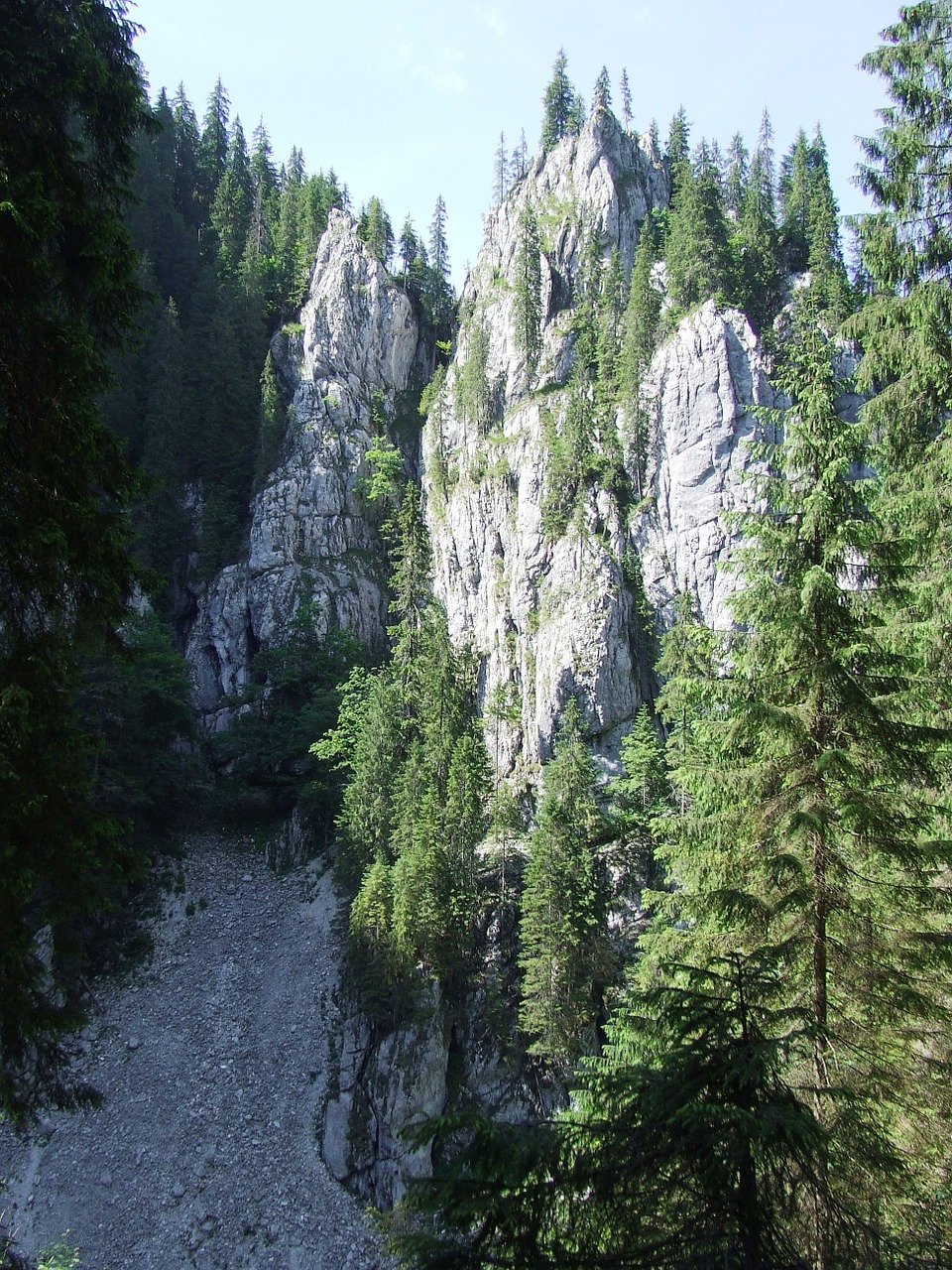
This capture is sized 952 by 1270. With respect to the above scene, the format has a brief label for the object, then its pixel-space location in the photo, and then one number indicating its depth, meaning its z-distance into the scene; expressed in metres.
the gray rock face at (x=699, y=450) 36.44
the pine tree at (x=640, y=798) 26.69
